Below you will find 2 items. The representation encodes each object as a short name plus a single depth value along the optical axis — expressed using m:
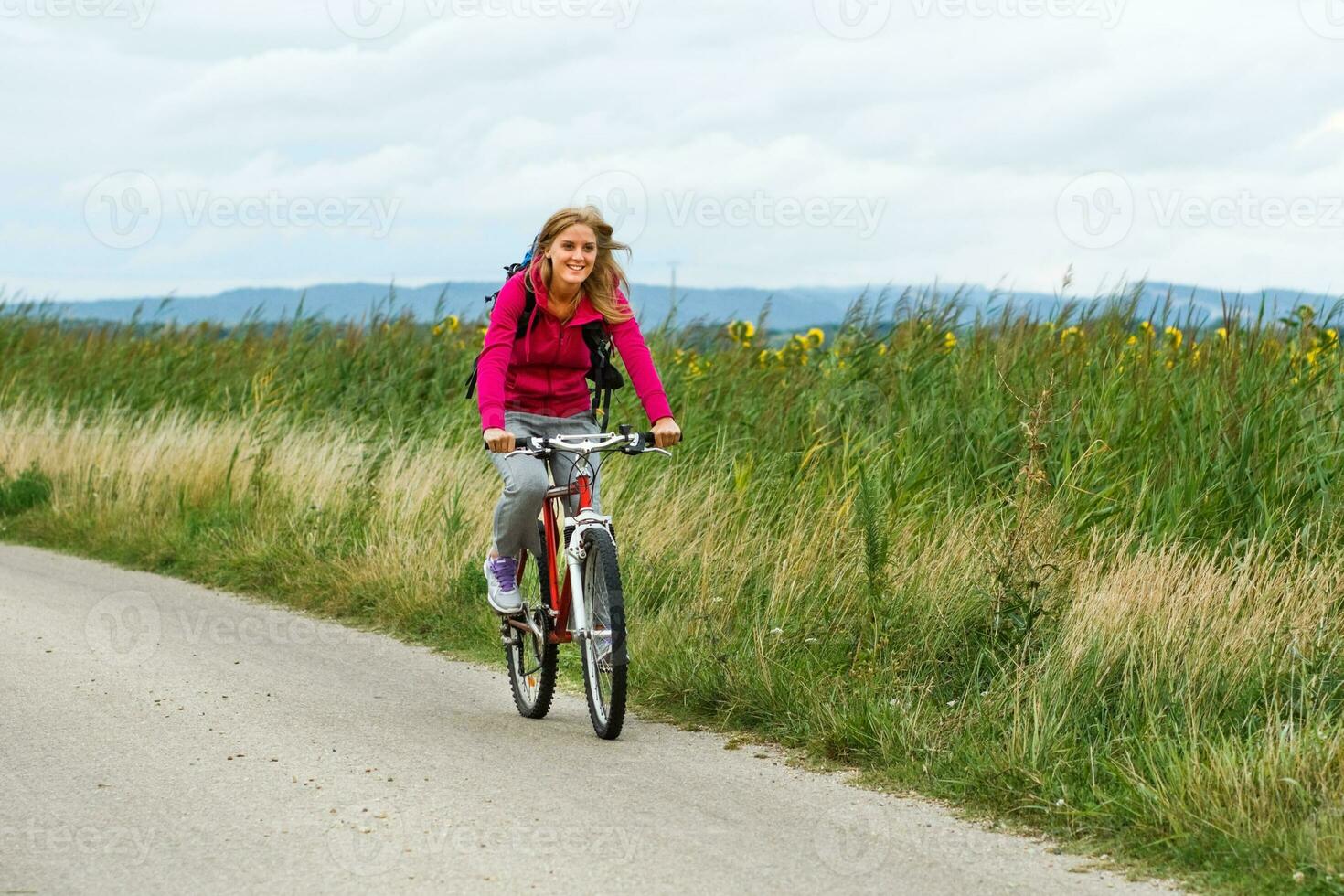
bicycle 12.63
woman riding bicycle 13.28
